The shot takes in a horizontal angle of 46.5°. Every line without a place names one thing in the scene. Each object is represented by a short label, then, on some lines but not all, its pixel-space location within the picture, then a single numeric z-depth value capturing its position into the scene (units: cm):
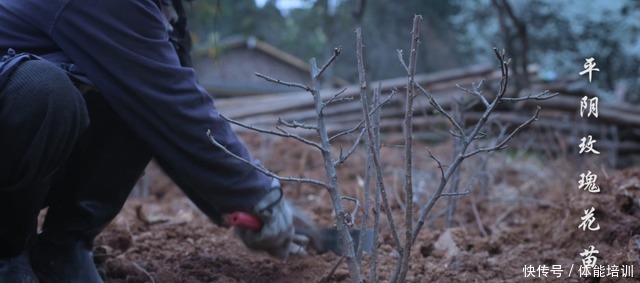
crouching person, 164
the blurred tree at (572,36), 896
